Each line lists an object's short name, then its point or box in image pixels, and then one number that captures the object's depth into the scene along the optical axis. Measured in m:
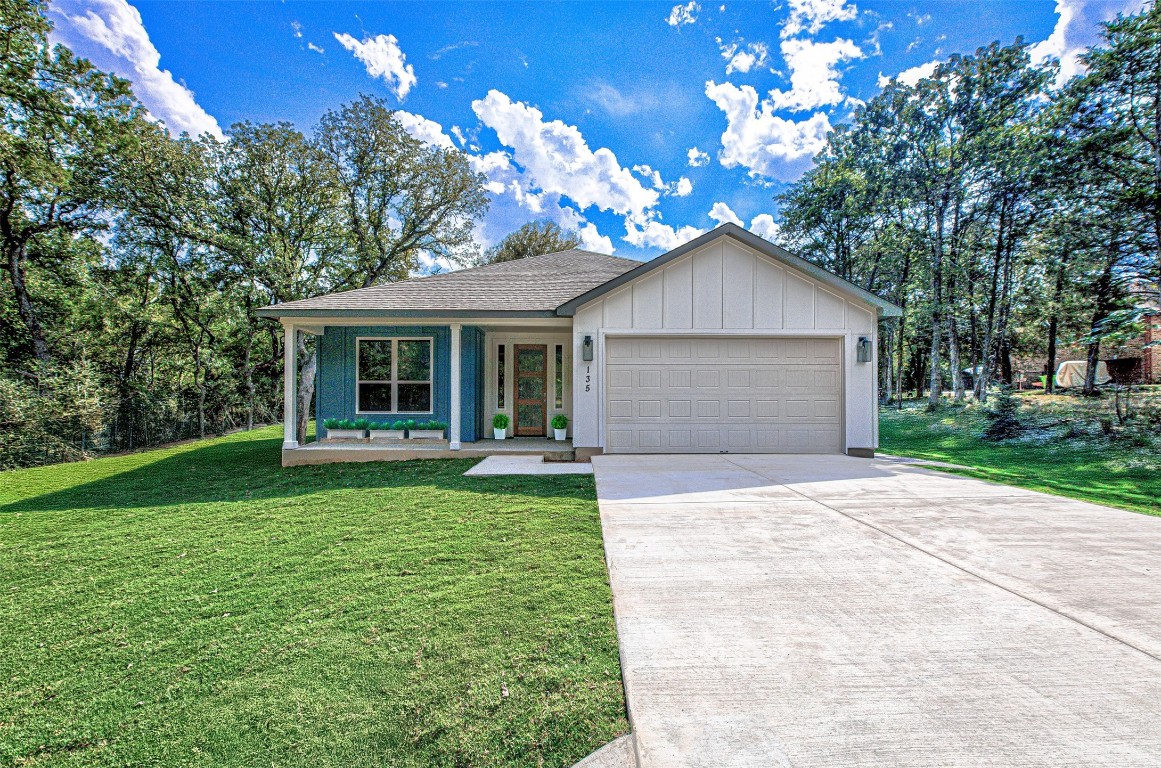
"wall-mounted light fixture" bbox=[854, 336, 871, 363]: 8.29
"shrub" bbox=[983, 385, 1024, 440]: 11.23
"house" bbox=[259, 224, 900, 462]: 8.27
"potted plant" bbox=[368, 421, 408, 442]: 9.41
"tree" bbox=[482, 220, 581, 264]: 26.97
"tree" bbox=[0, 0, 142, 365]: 11.22
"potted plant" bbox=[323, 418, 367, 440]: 9.44
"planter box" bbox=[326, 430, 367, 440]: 9.45
